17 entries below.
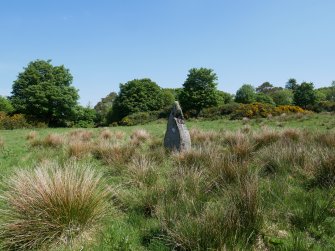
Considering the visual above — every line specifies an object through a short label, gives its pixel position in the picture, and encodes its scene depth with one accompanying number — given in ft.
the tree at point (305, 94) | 154.61
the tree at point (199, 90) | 146.41
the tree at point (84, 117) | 134.51
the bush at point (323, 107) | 98.45
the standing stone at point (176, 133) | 31.04
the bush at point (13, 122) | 93.17
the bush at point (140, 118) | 125.18
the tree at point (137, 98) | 176.86
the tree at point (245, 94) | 170.60
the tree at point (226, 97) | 190.74
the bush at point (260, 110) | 97.71
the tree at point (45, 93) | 123.24
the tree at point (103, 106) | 211.08
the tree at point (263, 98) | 171.22
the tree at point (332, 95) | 193.88
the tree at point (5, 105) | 190.19
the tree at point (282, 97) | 177.63
